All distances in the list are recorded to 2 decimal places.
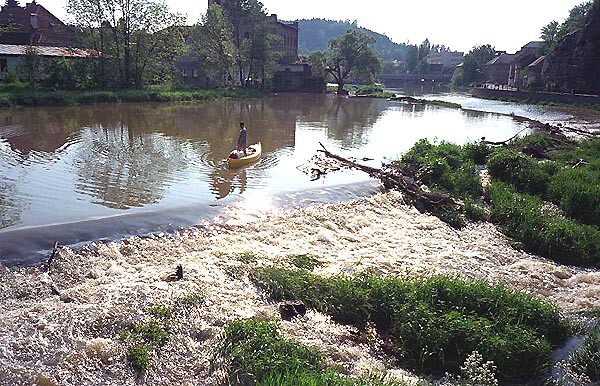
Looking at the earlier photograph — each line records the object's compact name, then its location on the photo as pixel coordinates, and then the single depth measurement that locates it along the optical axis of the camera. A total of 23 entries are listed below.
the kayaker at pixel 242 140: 19.20
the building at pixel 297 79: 70.00
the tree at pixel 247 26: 59.75
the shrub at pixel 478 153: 22.13
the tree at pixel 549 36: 83.44
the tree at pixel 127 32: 45.56
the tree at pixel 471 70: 102.44
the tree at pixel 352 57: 73.56
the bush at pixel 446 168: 17.09
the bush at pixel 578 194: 14.56
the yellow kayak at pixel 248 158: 18.81
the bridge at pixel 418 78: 128.25
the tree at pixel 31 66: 39.69
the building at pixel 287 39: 79.75
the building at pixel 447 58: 173.55
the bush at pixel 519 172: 17.25
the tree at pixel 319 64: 74.38
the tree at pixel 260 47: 59.72
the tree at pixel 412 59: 152.00
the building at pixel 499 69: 100.81
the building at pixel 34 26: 51.72
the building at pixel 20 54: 41.37
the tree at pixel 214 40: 55.91
